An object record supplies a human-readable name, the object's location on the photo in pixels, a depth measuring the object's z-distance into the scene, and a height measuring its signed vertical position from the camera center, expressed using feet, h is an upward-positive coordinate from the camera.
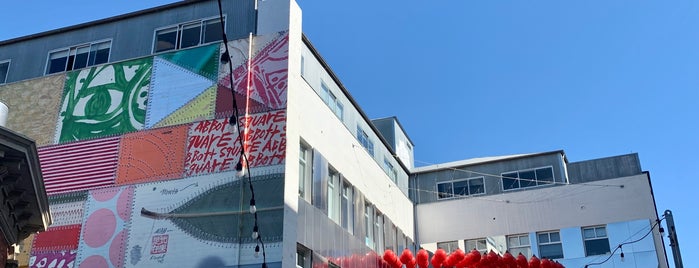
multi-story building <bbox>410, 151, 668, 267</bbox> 101.76 +25.04
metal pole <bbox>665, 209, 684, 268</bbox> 53.11 +10.12
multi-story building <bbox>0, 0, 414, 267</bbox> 67.62 +24.96
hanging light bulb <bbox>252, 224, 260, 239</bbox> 60.85 +12.65
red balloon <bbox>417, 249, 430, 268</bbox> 80.89 +13.48
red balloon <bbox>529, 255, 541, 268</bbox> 81.71 +12.91
